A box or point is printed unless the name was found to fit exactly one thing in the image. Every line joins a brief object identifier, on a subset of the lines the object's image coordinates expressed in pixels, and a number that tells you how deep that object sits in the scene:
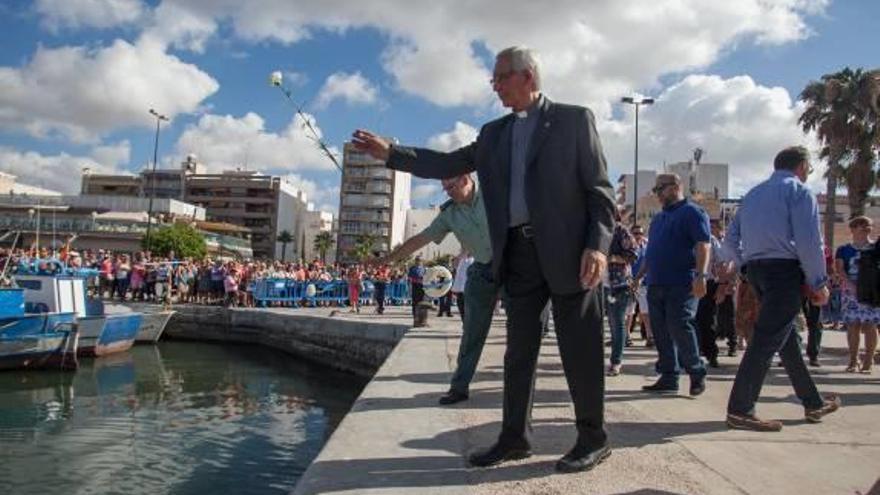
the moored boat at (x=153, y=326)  23.03
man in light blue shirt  4.57
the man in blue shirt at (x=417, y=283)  19.19
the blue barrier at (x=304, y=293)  28.22
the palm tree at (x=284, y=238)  125.94
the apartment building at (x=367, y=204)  124.44
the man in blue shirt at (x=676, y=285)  6.03
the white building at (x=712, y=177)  97.88
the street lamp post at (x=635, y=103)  39.16
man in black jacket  3.34
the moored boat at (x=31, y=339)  16.34
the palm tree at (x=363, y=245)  107.81
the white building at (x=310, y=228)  143.50
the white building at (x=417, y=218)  129.75
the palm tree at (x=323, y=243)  126.44
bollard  14.40
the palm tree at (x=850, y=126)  30.23
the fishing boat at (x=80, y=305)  18.25
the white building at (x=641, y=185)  105.81
